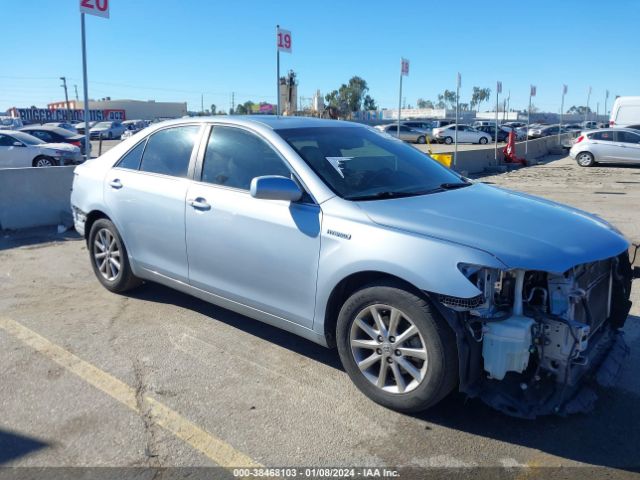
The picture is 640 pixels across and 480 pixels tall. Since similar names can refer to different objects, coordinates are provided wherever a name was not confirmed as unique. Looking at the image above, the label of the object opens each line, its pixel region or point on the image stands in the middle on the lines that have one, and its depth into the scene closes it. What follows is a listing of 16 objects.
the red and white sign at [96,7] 8.68
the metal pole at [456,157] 17.13
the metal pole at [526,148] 25.20
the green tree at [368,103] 123.51
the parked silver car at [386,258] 3.06
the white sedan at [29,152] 17.30
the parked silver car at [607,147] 21.17
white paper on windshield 3.99
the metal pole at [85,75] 9.25
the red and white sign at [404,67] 16.17
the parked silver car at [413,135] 43.91
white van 26.09
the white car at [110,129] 46.52
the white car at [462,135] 42.78
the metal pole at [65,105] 67.75
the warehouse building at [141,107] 94.06
